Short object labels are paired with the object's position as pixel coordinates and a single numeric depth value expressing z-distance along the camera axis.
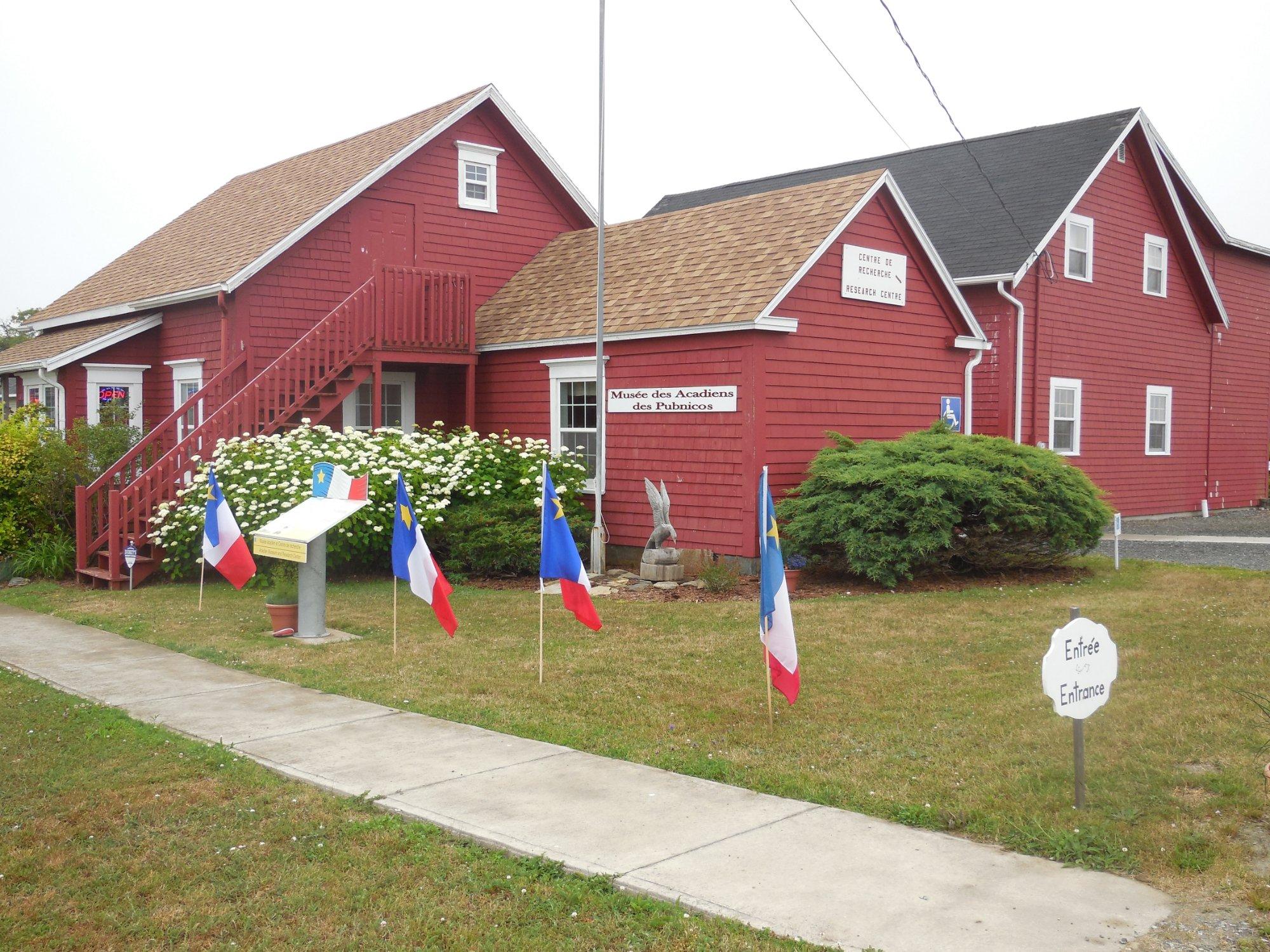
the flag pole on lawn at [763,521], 6.84
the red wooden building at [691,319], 14.09
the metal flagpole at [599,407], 14.35
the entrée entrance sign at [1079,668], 5.25
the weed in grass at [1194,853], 4.76
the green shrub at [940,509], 12.25
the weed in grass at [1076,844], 4.85
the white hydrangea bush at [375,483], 13.45
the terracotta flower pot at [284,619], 10.40
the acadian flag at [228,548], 10.95
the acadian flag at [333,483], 10.34
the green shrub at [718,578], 12.64
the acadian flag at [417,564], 8.81
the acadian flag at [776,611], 6.83
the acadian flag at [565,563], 8.34
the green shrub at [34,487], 14.84
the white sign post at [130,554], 12.73
